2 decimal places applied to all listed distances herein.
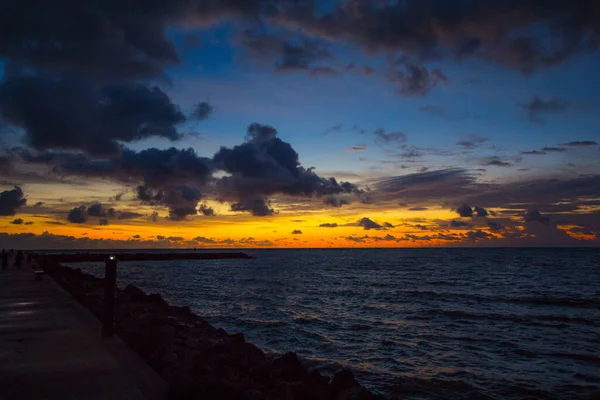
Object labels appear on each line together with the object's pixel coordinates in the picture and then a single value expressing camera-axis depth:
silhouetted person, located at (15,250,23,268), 37.94
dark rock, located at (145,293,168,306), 21.87
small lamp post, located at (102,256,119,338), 9.61
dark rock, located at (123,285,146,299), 22.72
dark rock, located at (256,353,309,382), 9.73
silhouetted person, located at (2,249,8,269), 35.06
